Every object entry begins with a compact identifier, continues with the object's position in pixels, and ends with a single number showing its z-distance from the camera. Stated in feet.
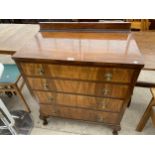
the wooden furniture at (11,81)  4.86
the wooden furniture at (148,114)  4.29
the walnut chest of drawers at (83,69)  2.95
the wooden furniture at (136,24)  7.64
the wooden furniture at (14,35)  4.10
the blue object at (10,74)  4.90
